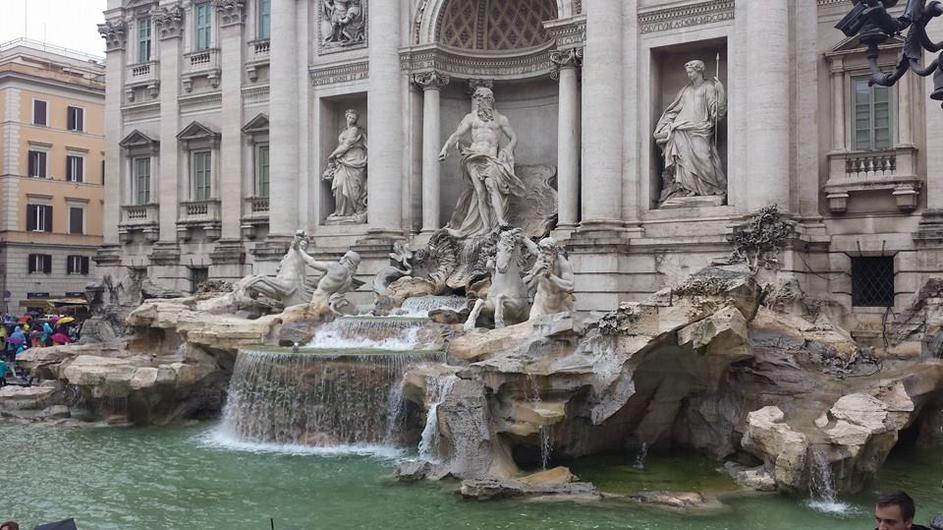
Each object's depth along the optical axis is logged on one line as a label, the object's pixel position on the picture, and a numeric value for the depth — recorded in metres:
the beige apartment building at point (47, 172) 44.09
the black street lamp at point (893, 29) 7.73
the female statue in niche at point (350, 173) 25.39
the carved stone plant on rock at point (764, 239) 18.08
